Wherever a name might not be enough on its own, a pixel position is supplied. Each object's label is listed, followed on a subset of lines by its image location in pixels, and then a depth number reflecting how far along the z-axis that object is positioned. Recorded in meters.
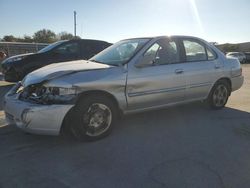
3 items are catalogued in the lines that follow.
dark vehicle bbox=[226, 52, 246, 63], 24.01
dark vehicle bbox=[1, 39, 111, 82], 6.20
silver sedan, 2.77
